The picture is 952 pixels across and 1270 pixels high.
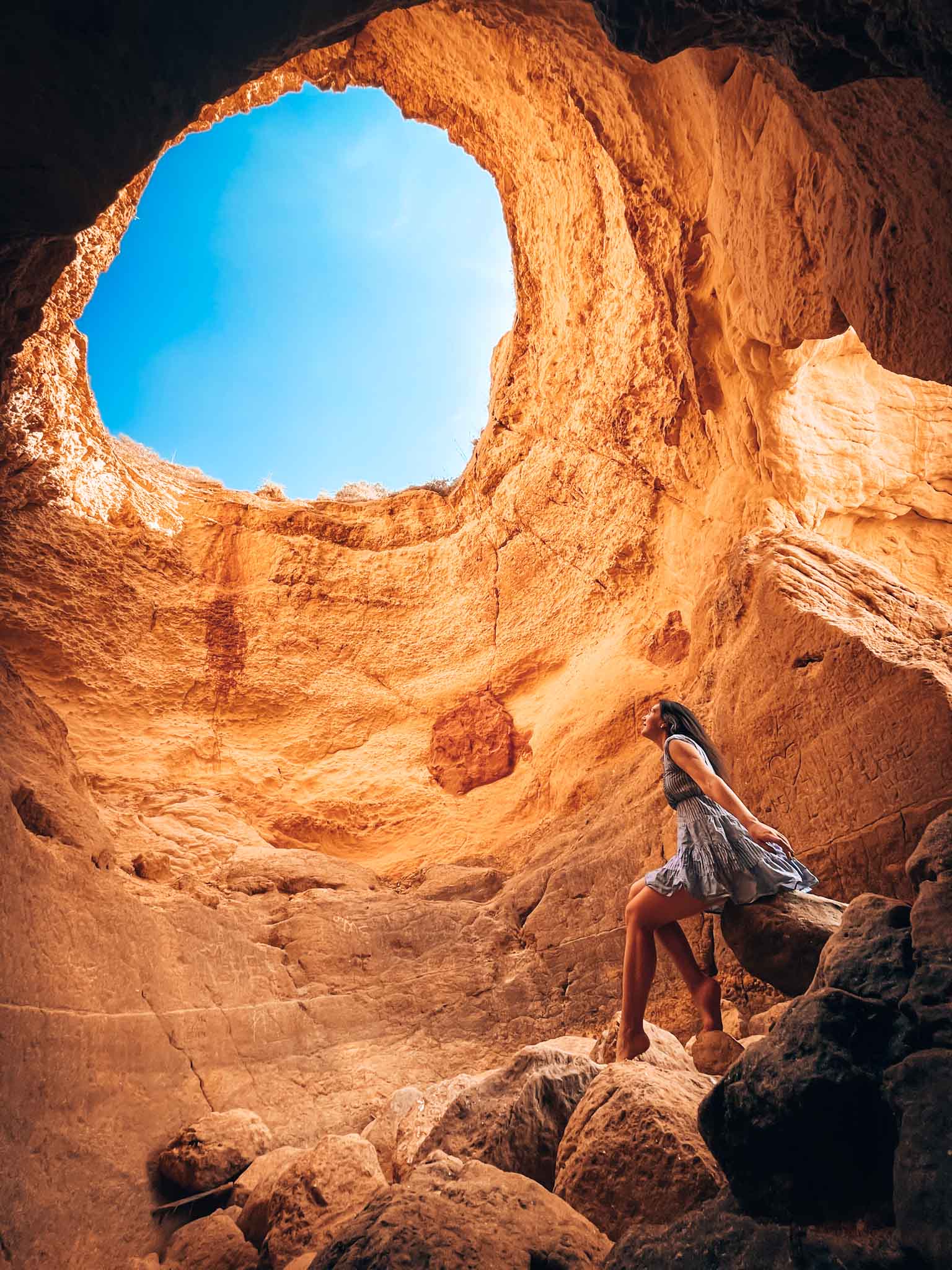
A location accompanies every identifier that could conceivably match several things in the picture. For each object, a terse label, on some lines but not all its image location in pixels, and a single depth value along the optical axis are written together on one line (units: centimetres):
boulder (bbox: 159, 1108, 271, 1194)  319
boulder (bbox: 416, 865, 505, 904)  626
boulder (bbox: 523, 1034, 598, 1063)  347
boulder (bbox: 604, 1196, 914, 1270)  149
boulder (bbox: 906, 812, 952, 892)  205
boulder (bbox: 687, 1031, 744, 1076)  306
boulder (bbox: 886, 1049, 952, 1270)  143
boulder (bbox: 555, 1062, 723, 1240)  204
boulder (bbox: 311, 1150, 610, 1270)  187
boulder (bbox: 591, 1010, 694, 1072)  308
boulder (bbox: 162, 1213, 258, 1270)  270
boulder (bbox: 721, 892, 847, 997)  297
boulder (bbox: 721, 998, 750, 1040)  366
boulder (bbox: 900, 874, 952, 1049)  173
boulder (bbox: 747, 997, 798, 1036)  318
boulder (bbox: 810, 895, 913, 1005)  190
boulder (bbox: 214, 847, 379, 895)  582
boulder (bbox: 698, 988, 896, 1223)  165
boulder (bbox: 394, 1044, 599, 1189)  259
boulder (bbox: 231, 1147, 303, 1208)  311
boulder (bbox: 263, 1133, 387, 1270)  259
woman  315
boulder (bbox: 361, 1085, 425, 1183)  334
